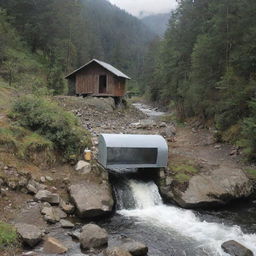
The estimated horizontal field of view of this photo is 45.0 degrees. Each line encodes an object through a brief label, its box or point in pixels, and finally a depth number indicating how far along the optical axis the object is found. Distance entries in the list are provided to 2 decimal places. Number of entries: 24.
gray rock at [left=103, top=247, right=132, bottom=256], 9.44
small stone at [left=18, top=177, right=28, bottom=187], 12.75
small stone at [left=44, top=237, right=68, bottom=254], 9.57
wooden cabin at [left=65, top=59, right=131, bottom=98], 37.08
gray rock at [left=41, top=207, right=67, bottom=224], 11.38
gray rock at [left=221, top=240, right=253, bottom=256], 10.24
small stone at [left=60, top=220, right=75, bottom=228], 11.27
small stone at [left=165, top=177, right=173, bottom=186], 15.41
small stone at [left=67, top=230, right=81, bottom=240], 10.56
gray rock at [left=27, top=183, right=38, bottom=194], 12.74
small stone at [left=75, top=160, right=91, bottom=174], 14.94
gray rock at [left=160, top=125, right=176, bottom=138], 25.37
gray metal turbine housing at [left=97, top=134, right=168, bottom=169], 15.39
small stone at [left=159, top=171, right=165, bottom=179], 15.91
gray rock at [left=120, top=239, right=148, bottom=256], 9.89
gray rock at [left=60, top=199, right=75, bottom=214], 12.34
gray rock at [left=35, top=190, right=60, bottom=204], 12.41
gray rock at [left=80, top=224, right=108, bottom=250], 10.09
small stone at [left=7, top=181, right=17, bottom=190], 12.48
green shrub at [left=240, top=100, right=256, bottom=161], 16.83
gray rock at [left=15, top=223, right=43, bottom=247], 9.71
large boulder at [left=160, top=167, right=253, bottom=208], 14.41
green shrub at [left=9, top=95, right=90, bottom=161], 15.89
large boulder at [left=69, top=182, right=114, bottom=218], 12.40
